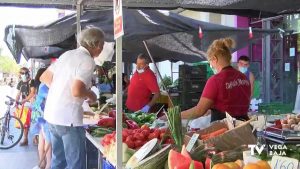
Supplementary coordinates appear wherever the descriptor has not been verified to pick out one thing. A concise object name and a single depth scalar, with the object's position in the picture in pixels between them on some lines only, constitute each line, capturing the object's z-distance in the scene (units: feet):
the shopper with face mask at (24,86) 35.59
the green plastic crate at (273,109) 20.52
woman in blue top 22.13
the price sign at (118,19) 8.47
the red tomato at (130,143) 10.70
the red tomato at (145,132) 11.59
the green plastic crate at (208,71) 35.93
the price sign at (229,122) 10.05
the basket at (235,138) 9.15
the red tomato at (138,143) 10.90
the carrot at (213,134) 9.67
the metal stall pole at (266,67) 38.63
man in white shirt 13.21
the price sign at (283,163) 6.26
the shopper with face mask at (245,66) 26.22
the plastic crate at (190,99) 34.47
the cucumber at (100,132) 14.06
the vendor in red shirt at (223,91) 13.05
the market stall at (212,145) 7.02
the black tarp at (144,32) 20.66
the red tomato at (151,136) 11.43
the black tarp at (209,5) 13.34
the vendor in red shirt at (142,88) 23.11
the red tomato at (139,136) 11.22
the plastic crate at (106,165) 12.02
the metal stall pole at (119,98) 8.91
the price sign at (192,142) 8.84
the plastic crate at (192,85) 34.73
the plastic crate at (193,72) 34.99
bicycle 31.73
